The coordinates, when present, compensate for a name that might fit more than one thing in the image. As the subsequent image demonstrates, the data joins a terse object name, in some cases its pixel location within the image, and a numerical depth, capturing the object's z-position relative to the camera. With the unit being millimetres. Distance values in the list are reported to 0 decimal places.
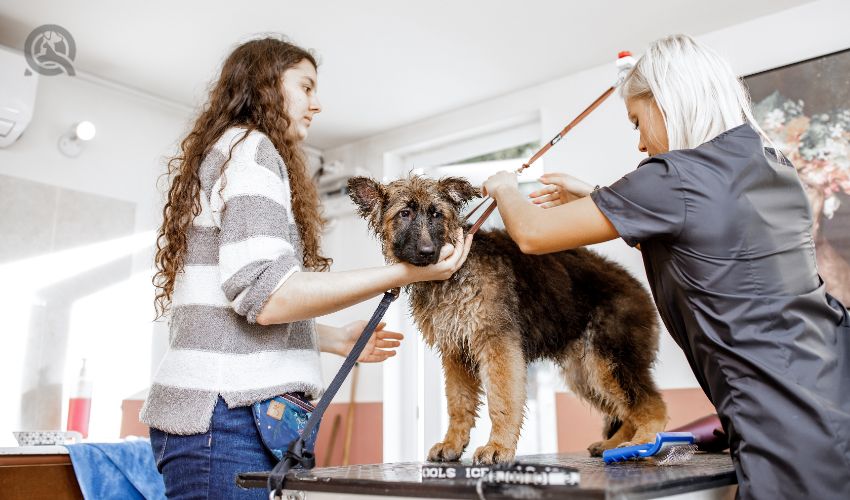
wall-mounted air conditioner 3553
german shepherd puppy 1864
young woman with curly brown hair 1466
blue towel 2828
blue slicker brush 1582
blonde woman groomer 1221
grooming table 1010
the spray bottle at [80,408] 3588
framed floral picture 3209
